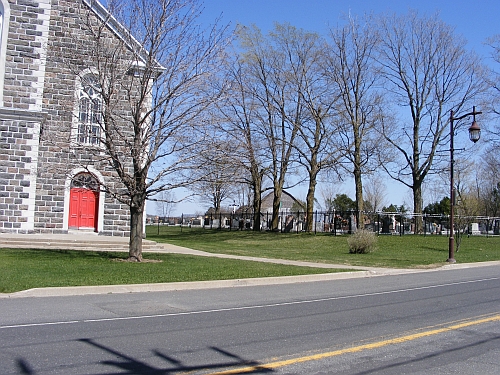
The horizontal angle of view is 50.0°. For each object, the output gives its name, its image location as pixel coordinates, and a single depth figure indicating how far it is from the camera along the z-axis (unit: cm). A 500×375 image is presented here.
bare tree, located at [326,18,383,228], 3938
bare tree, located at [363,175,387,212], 7569
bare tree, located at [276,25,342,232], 4016
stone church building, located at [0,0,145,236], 2311
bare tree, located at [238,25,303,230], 4050
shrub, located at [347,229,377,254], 2795
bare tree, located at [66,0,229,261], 1730
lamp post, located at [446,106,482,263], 2286
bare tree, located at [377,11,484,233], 4134
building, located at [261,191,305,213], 8759
